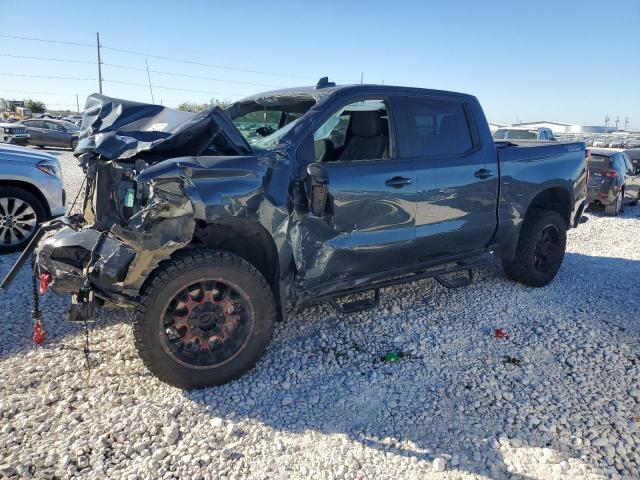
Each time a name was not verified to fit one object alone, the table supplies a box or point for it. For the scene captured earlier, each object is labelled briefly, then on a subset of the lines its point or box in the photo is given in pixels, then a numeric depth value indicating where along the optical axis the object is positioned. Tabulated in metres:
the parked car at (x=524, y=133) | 14.79
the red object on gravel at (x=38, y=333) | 3.40
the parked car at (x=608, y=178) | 10.09
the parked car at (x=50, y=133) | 21.86
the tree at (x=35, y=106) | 64.08
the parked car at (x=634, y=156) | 13.31
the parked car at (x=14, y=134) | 19.88
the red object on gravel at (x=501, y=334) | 3.92
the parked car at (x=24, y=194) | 5.53
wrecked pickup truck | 2.82
